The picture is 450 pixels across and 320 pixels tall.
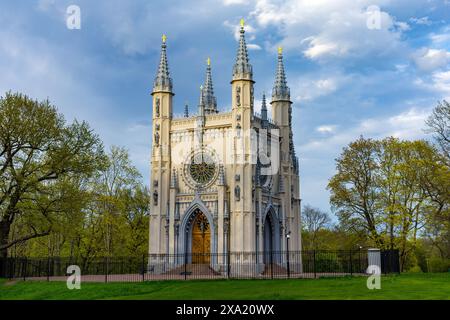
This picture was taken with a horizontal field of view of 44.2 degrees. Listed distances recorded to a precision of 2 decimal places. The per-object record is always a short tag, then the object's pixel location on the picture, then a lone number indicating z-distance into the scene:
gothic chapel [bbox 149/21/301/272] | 42.25
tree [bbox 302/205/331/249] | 73.12
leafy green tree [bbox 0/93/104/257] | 31.91
